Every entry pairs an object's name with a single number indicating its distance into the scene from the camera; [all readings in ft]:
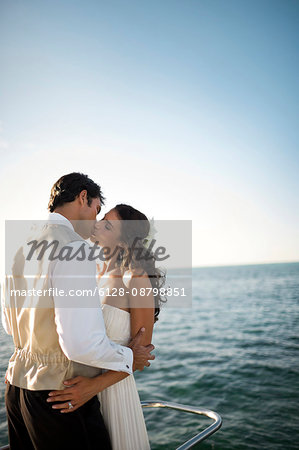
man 5.60
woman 6.72
